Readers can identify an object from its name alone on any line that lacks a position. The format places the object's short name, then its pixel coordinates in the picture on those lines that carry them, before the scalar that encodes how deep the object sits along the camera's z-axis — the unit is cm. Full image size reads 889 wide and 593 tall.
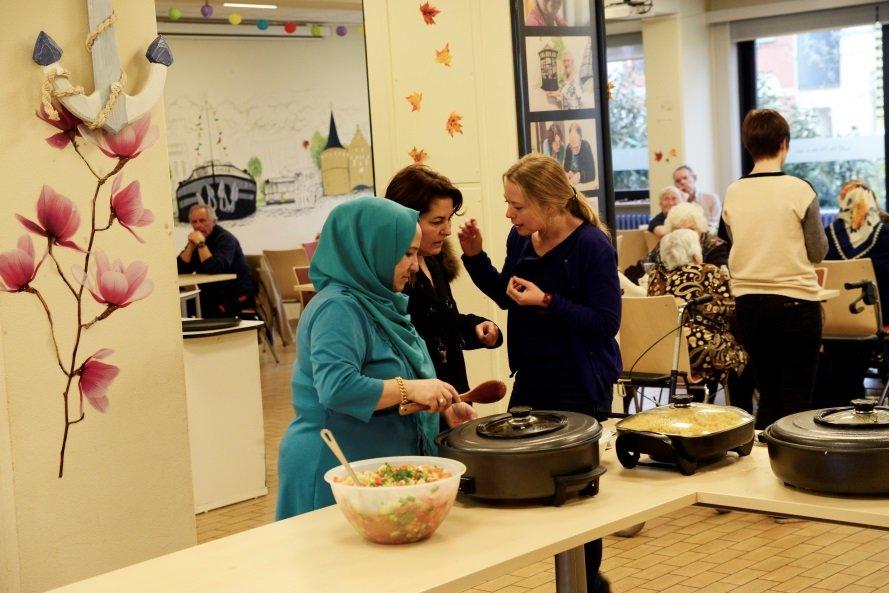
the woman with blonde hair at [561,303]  310
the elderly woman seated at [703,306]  517
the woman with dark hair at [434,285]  306
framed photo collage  505
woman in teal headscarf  240
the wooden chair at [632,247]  940
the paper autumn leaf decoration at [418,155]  467
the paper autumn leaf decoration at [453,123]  479
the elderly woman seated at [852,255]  600
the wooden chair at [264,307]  1029
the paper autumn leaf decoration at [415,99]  465
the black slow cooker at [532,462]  223
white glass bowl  204
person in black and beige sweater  428
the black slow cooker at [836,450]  214
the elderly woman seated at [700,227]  623
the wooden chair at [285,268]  1049
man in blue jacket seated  923
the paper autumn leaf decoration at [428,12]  466
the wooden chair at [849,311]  586
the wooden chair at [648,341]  508
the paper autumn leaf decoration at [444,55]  473
